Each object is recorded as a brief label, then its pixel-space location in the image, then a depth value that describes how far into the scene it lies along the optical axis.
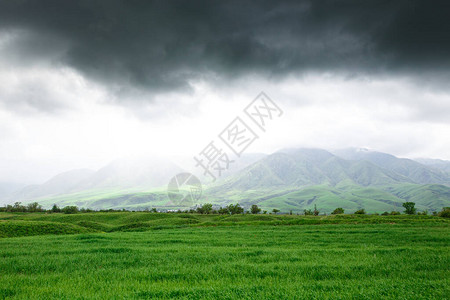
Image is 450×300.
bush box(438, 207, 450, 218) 52.61
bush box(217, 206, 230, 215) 103.36
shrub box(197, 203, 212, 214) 101.43
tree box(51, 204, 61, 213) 90.00
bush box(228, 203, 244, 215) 101.16
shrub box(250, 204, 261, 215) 104.50
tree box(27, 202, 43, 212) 88.79
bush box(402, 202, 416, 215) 85.61
